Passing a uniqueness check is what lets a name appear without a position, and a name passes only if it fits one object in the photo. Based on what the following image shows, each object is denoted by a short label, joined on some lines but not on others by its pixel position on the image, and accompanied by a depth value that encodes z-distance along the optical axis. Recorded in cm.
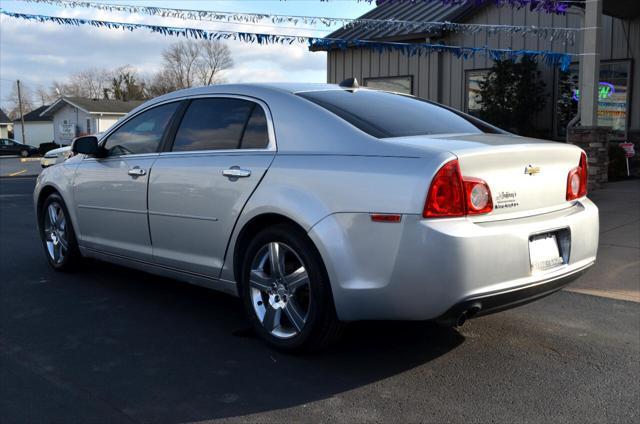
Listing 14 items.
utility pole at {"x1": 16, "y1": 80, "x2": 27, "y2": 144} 6298
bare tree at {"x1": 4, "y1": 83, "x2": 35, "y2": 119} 9694
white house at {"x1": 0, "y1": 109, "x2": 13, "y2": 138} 7444
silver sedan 336
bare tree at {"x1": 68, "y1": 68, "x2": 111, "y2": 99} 9006
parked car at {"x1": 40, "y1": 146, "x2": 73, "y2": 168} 1420
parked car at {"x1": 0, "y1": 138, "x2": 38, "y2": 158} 5247
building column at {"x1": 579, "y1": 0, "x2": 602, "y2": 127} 1023
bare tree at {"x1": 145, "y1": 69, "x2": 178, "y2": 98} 6456
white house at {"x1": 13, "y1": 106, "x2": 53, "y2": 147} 6725
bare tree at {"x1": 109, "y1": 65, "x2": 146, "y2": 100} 7456
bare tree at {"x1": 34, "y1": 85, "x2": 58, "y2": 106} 9798
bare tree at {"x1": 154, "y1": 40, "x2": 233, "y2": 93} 5688
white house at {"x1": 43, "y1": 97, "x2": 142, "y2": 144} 5422
